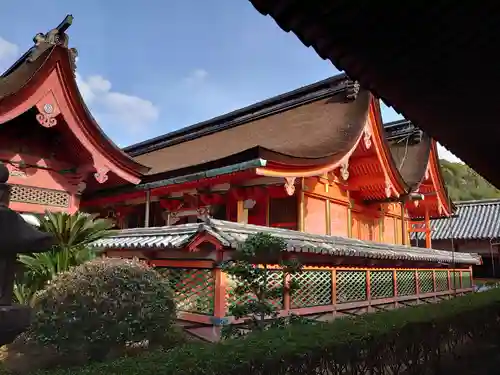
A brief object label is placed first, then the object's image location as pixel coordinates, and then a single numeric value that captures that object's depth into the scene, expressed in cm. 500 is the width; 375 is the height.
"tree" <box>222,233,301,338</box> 537
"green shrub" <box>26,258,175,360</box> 509
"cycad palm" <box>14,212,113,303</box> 672
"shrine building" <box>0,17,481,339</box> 754
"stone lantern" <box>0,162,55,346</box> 221
